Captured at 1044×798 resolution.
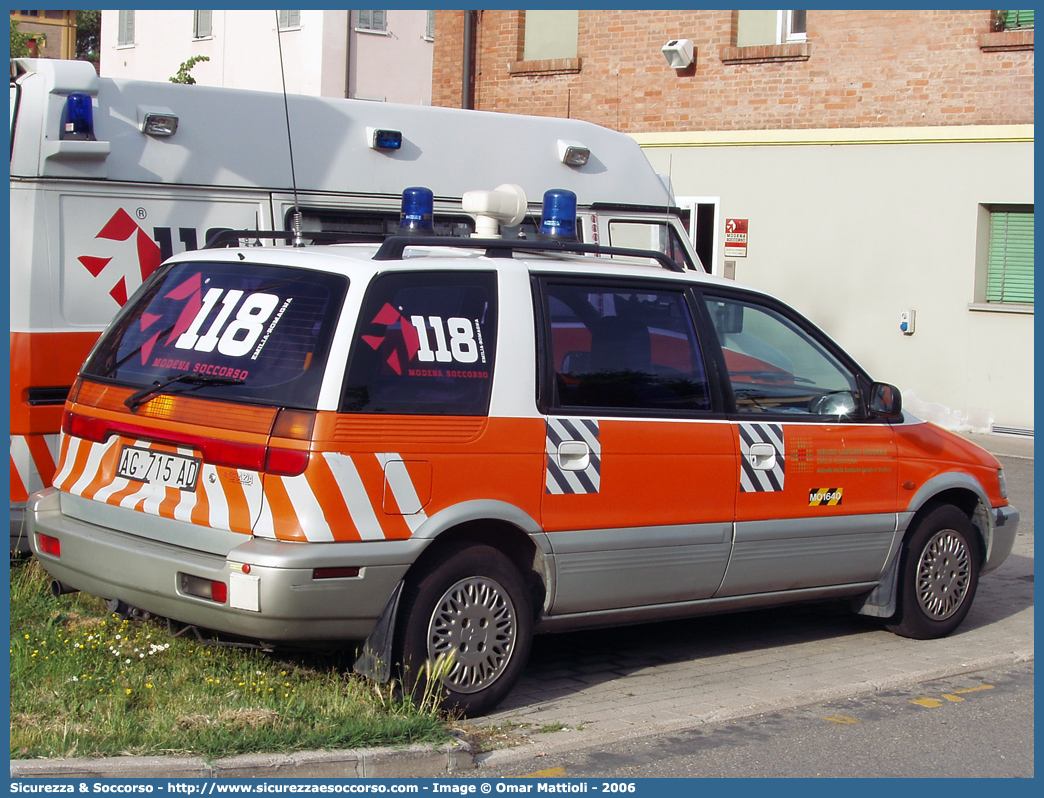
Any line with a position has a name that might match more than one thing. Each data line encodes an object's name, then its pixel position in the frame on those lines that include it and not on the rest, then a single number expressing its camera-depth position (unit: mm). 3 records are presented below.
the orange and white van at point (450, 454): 4754
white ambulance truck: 6551
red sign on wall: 17797
